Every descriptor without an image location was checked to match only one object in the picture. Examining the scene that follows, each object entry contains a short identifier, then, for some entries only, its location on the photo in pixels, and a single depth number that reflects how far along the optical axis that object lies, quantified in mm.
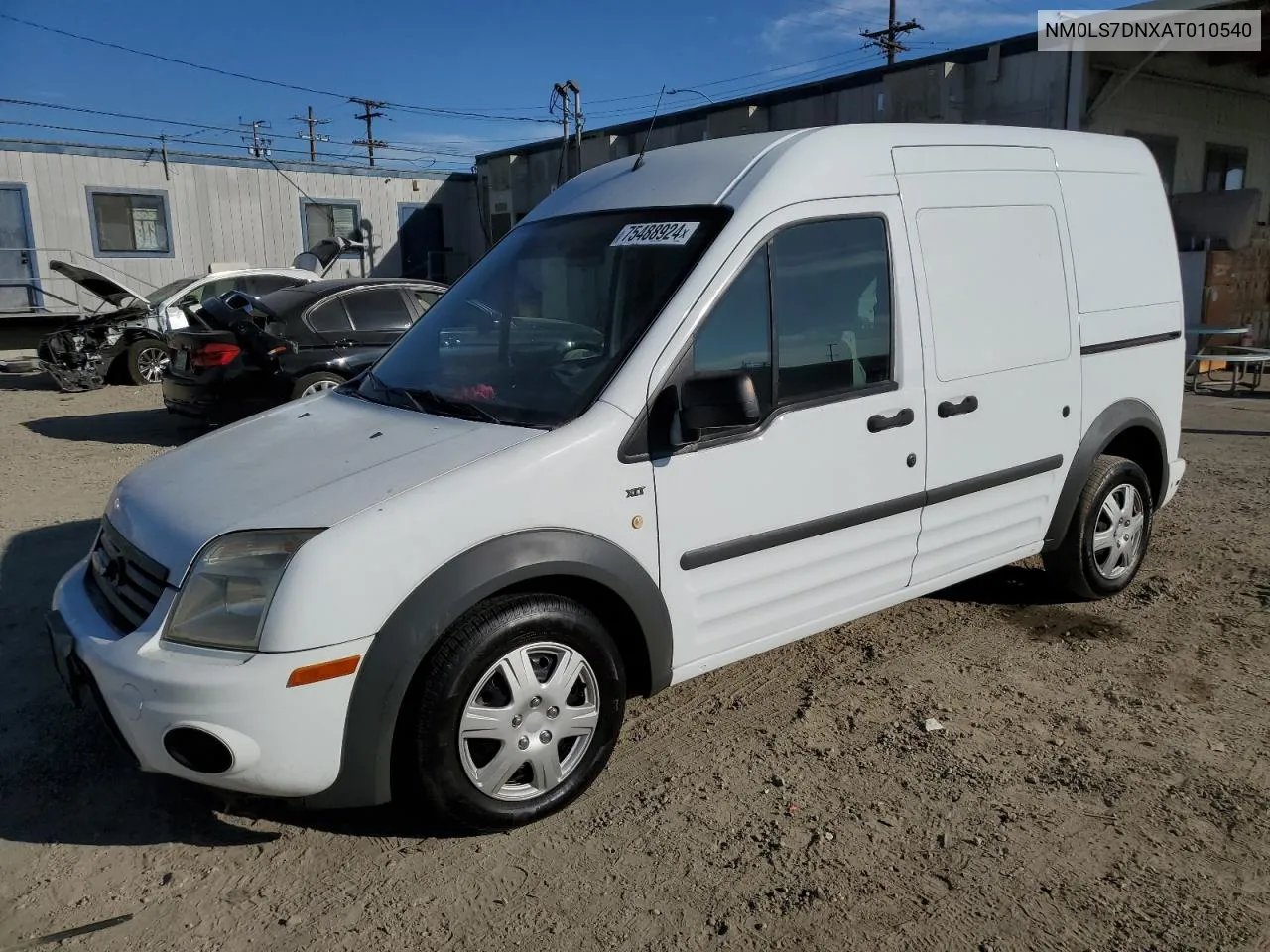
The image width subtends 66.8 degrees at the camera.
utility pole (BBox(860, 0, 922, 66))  37531
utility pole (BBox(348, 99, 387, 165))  56500
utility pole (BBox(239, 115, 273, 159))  46456
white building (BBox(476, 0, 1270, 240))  12758
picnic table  10969
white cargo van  2604
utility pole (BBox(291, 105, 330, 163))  54256
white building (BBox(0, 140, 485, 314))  17906
